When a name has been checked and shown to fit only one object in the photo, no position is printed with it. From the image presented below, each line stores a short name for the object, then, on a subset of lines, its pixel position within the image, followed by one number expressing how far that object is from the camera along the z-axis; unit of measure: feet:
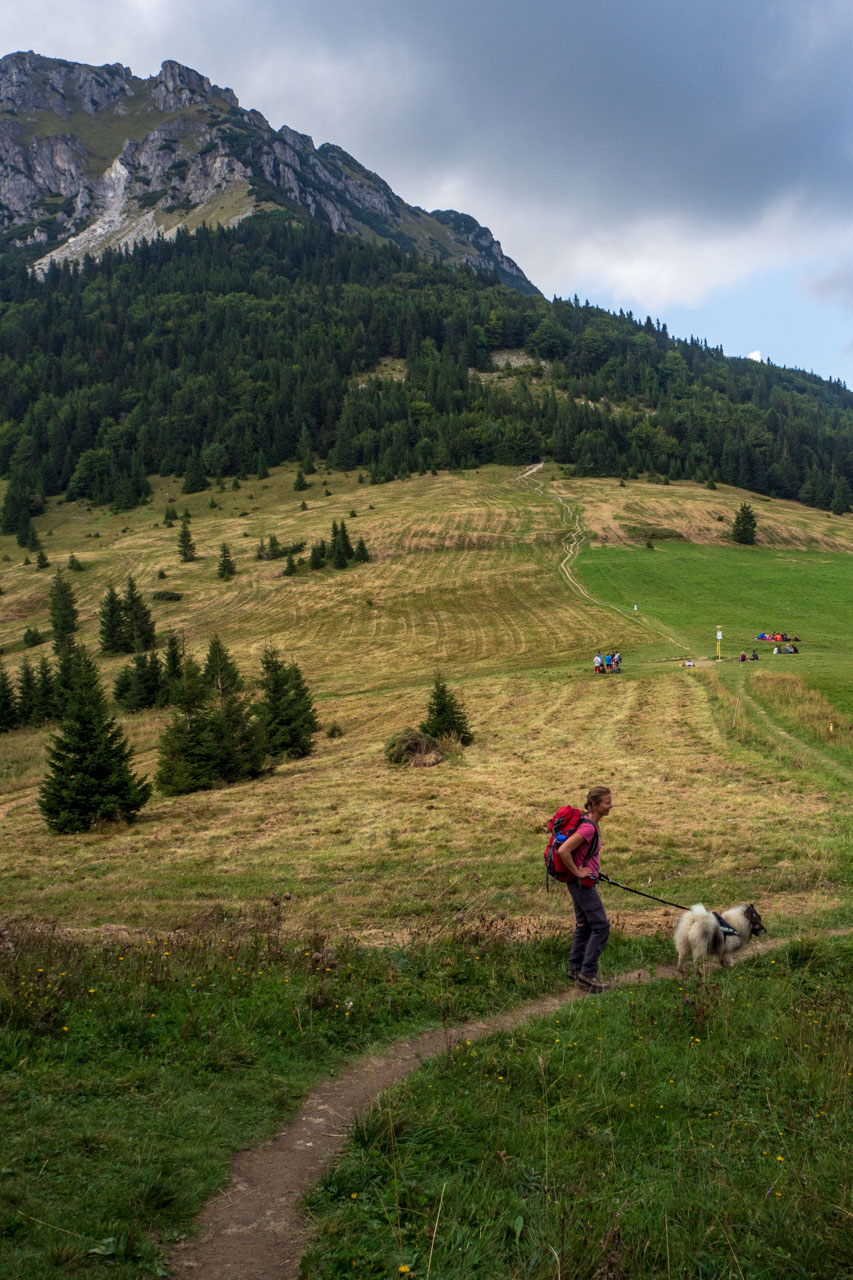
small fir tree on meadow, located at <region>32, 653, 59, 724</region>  151.84
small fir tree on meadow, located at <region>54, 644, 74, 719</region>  139.64
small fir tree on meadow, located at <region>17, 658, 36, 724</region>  151.33
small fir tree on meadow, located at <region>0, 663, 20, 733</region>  148.97
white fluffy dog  30.96
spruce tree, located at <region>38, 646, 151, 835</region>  70.49
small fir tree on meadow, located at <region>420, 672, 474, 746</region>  94.07
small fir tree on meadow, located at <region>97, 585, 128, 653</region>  211.00
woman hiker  28.76
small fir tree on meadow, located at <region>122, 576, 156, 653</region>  208.13
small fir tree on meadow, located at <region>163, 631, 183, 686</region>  148.46
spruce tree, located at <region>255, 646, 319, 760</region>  99.45
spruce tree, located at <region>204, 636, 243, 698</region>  114.73
